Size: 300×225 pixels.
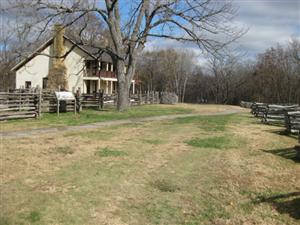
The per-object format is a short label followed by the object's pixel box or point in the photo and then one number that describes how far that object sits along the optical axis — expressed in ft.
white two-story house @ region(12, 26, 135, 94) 111.85
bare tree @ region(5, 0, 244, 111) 56.35
